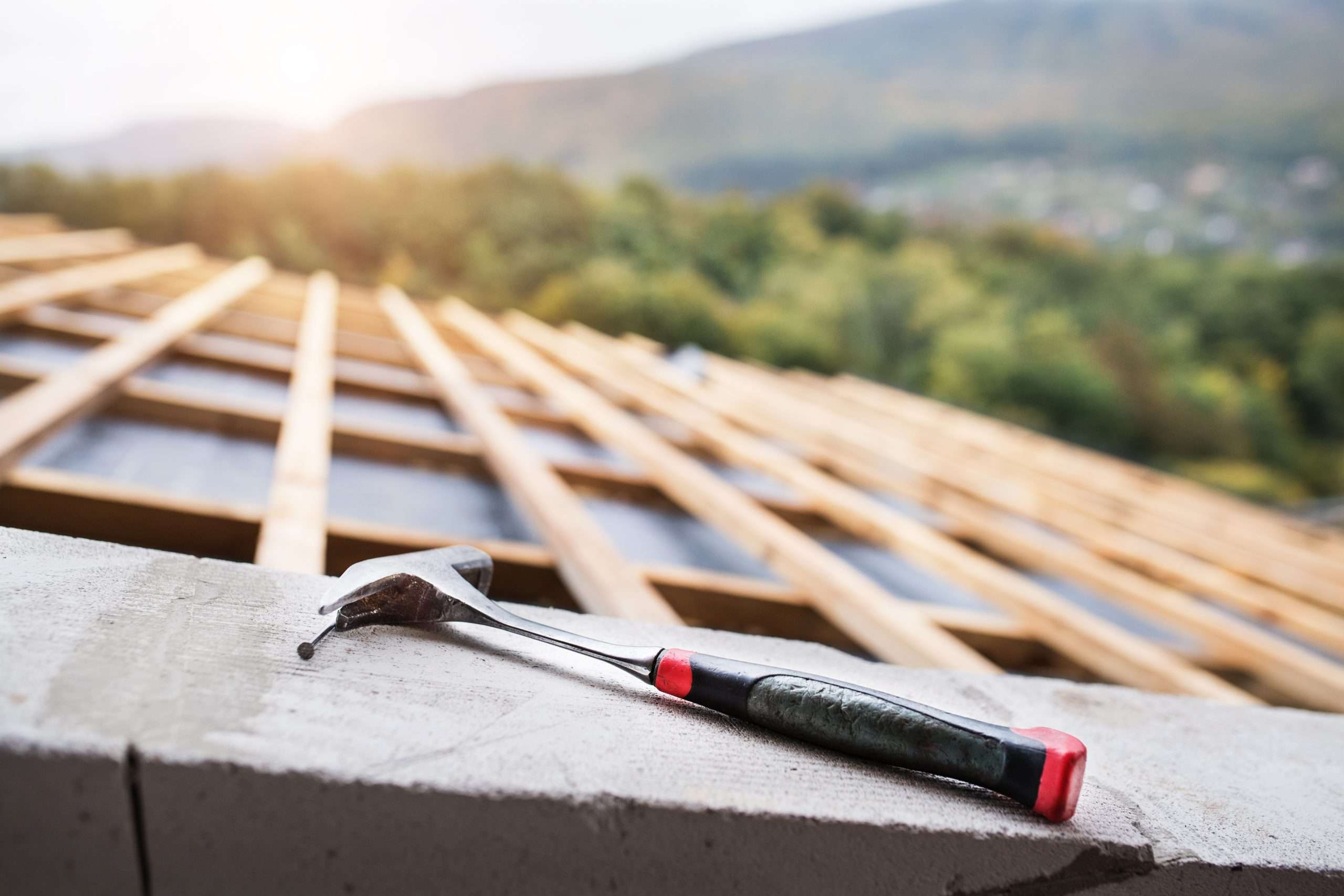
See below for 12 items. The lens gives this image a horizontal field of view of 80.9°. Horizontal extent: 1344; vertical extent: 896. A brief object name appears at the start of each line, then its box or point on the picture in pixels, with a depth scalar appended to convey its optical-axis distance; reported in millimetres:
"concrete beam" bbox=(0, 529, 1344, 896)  566
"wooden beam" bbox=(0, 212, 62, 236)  5539
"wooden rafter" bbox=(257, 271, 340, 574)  1252
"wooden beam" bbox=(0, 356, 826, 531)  2146
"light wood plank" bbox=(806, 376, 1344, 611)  3160
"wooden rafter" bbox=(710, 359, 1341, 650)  2664
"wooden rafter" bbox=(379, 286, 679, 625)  1392
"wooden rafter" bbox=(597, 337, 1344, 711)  1951
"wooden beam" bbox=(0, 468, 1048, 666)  1445
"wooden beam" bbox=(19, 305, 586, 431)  2832
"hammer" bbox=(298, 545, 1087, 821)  721
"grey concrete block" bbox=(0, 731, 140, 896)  536
